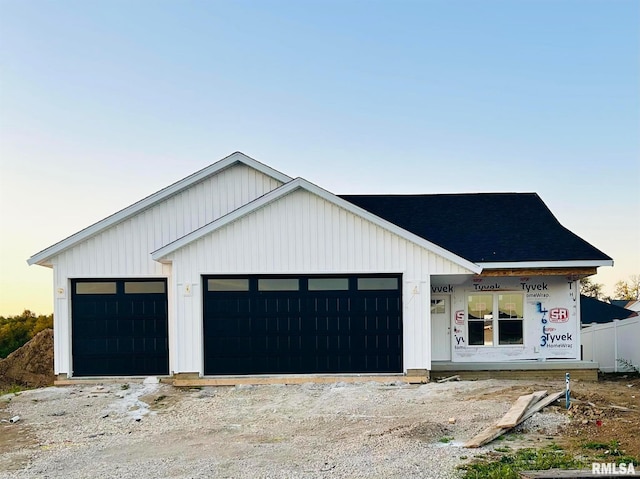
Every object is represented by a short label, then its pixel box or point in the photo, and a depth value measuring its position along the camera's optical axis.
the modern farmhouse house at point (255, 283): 13.56
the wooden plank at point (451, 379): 14.11
